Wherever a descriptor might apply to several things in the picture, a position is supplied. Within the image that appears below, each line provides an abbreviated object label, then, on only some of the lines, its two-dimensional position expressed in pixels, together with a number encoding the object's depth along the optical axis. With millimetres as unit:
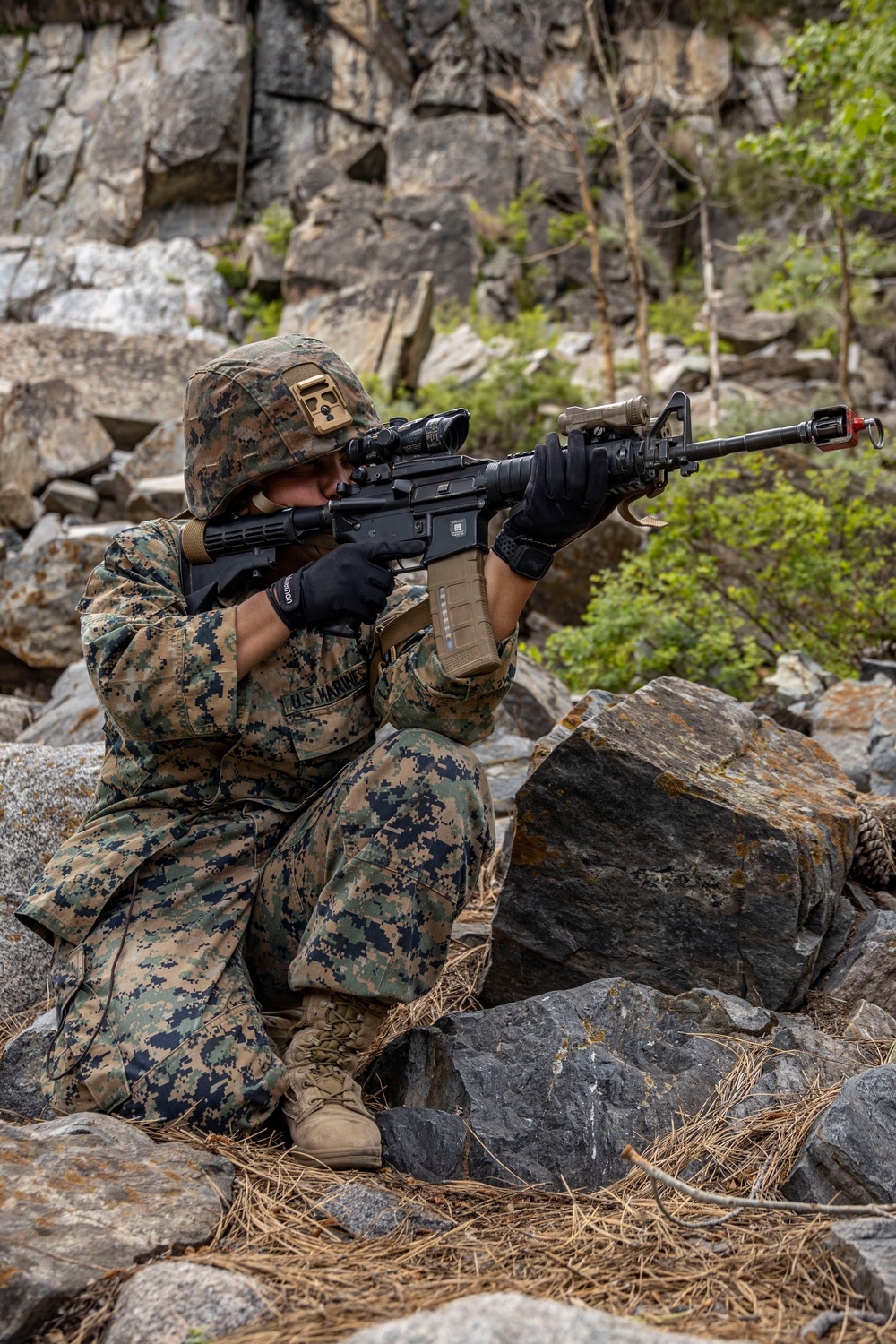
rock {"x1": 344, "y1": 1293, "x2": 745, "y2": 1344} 1238
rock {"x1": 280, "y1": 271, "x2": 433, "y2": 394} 13453
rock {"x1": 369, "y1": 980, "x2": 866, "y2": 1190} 2234
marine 2445
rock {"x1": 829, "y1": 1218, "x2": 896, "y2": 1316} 1498
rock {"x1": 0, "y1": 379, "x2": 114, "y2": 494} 10367
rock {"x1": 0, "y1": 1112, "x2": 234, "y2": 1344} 1609
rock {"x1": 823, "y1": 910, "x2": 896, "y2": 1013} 2822
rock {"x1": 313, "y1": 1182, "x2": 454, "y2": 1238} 1962
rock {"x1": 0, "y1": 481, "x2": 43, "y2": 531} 9328
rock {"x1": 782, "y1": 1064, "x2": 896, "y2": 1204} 1859
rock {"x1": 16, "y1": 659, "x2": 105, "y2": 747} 4914
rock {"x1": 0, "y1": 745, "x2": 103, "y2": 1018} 3258
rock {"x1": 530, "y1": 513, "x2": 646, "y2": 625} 8008
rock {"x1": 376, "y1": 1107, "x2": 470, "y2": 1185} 2258
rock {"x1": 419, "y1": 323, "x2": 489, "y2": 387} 15820
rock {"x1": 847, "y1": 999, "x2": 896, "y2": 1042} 2559
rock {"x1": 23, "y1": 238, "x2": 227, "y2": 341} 22422
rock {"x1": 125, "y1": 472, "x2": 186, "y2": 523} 8734
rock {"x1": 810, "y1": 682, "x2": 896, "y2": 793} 4559
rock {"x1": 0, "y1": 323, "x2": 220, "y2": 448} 12828
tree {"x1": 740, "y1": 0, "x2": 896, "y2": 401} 8914
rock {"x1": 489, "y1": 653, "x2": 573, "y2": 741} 5341
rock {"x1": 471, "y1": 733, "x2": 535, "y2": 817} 4309
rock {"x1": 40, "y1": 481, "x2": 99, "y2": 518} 9906
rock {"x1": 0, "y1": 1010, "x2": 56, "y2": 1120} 2730
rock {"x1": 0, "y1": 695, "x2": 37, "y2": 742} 5482
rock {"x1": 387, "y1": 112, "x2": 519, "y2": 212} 22422
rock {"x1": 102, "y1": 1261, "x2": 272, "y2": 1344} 1528
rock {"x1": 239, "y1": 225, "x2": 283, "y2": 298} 23016
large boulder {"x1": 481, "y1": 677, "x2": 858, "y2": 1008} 2791
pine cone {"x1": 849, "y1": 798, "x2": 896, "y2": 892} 3395
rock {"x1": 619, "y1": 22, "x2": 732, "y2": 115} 23578
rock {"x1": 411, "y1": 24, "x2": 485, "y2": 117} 23359
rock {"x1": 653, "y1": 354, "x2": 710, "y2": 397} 17109
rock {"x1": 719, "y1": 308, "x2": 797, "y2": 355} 19109
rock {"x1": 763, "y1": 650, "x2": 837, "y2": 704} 5879
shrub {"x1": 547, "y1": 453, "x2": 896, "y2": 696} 6238
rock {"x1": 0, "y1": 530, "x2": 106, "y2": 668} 6754
